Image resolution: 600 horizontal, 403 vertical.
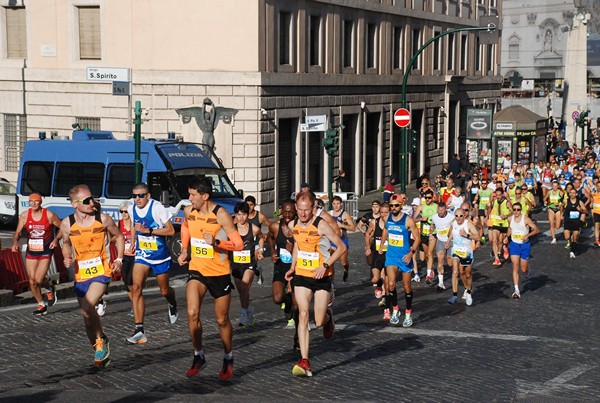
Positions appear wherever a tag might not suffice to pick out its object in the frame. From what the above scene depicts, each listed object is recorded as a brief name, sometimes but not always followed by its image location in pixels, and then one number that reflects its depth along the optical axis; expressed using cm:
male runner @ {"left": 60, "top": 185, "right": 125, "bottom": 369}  1100
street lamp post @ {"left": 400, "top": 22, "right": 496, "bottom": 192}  3272
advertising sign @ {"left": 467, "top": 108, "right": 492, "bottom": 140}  4350
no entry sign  3319
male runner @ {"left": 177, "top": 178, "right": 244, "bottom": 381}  1052
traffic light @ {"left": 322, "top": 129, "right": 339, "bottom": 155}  2898
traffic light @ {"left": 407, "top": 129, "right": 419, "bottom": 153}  3328
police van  2258
